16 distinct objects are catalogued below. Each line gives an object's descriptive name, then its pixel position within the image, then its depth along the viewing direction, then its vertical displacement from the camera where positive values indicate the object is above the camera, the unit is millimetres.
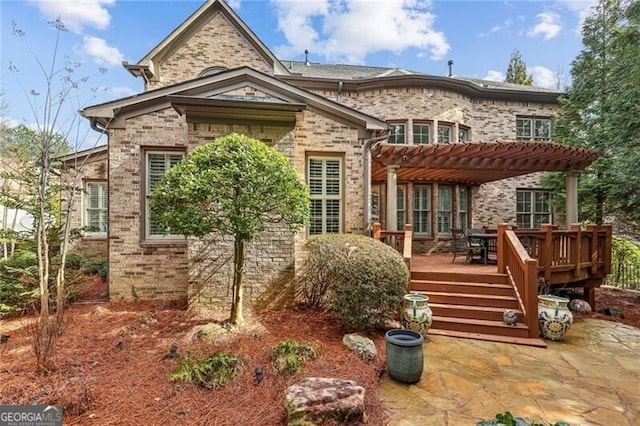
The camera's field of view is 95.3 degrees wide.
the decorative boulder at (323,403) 2812 -1892
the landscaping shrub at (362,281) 4984 -1200
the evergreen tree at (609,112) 8117 +3495
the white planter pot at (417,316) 5051 -1789
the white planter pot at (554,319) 5223 -1904
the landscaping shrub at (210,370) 3496 -1978
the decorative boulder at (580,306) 7231 -2335
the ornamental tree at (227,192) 4695 +341
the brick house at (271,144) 6320 +1607
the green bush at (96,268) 8445 -1667
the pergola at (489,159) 7336 +1481
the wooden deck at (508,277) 5410 -1451
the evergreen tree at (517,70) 22719 +11267
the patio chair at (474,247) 8250 -1041
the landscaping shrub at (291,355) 3783 -1981
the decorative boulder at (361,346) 4266 -2015
